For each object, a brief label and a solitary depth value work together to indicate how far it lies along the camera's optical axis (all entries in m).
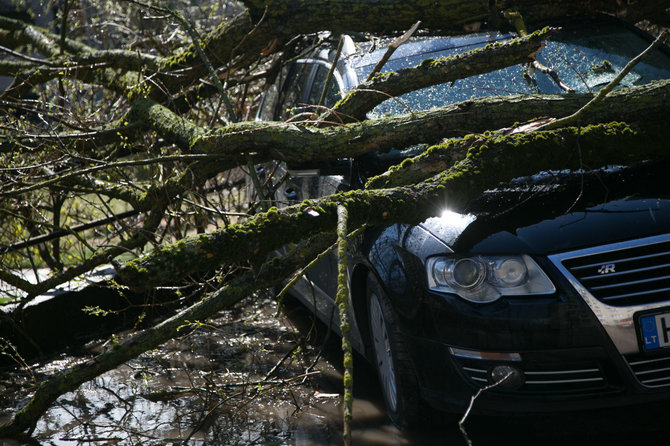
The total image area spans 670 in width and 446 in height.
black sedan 5.54
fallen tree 6.20
